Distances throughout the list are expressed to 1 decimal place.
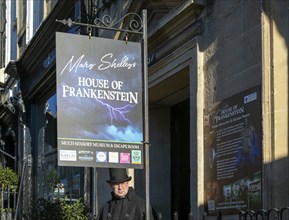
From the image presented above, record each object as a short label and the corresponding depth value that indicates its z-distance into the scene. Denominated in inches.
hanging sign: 251.6
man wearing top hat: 260.2
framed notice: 303.4
